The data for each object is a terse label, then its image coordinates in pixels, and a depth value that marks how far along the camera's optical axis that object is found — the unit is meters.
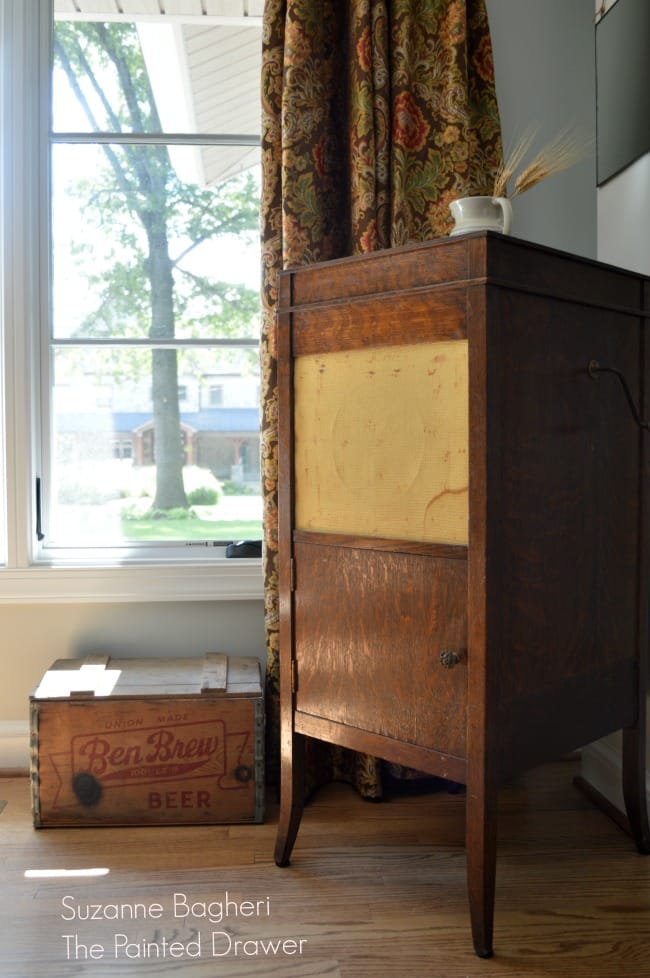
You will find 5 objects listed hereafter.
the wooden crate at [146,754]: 1.96
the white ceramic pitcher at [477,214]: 1.61
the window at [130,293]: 2.30
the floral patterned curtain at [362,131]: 2.06
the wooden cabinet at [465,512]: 1.44
